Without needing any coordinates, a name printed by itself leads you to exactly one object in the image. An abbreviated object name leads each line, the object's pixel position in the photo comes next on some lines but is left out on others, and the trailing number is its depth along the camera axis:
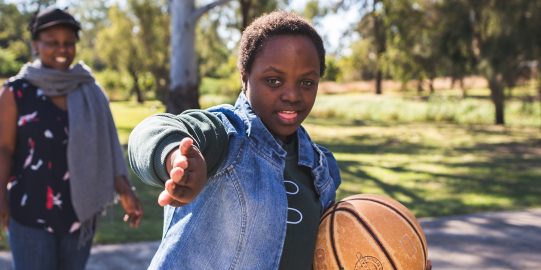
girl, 1.69
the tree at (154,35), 32.00
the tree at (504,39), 15.71
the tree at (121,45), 34.50
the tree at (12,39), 35.53
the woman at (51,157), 3.18
